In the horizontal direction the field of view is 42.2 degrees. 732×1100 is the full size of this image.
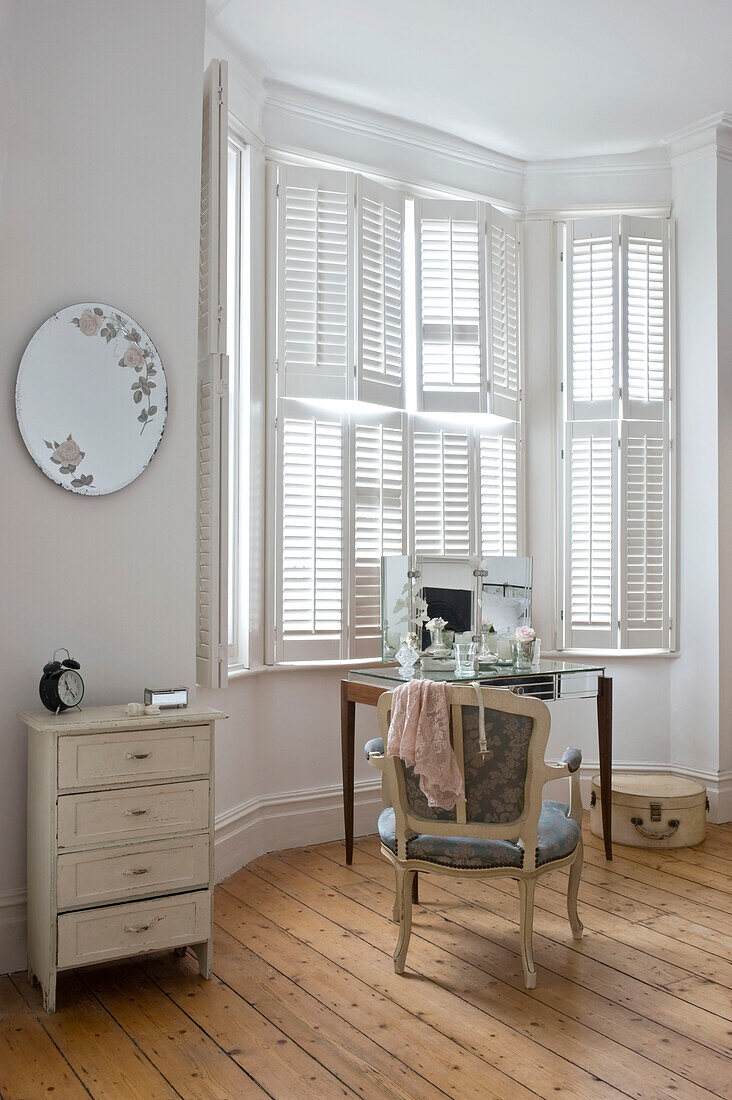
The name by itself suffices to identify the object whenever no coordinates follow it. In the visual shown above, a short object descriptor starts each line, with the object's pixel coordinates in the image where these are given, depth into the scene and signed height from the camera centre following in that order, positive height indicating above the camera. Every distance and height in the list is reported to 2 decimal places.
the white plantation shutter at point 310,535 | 4.23 +0.13
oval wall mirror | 2.96 +0.53
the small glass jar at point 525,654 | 4.12 -0.40
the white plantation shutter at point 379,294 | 4.41 +1.28
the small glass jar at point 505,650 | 4.15 -0.38
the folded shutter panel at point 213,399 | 3.26 +0.56
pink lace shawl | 2.76 -0.53
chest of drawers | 2.64 -0.79
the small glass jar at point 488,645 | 4.10 -0.36
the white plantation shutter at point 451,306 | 4.68 +1.28
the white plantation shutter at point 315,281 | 4.25 +1.28
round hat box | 4.23 -1.14
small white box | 2.90 -0.41
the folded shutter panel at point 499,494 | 4.86 +0.36
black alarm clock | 2.79 -0.37
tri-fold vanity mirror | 4.23 -0.17
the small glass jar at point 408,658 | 3.97 -0.40
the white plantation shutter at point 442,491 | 4.68 +0.36
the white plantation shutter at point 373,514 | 4.42 +0.23
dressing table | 3.84 -0.52
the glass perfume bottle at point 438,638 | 4.18 -0.33
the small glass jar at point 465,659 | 3.94 -0.41
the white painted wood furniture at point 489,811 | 2.77 -0.74
